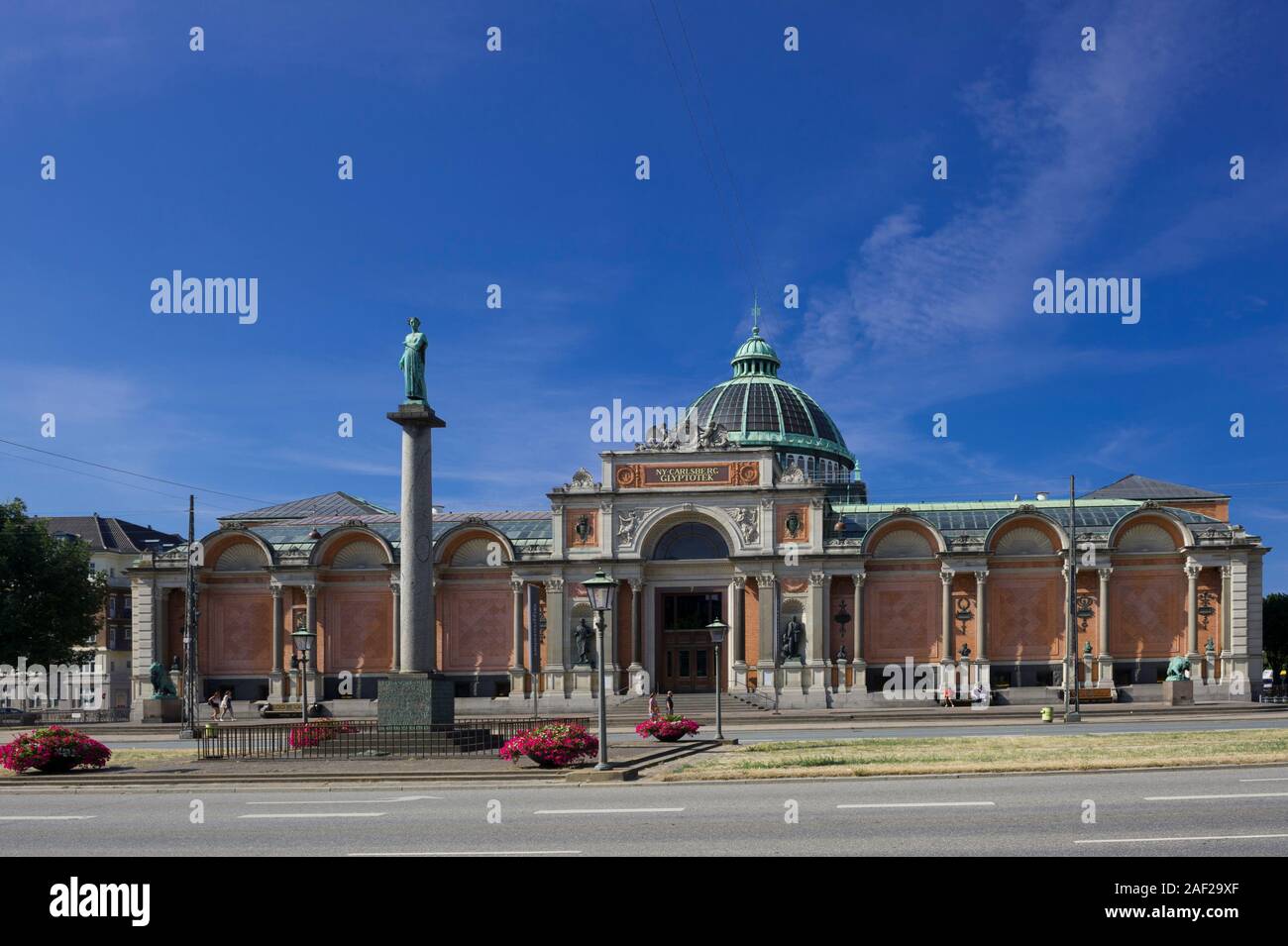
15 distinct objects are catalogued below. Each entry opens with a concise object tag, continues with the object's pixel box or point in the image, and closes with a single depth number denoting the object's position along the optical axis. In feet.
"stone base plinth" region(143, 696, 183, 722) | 178.09
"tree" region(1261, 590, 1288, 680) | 295.28
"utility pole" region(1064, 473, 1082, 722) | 173.33
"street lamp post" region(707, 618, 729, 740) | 137.80
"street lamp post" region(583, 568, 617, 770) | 86.84
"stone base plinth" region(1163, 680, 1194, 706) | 175.54
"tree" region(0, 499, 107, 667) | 220.23
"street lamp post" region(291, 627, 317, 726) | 217.13
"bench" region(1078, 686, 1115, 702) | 192.75
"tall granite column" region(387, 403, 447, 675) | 102.06
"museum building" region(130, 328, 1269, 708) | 210.59
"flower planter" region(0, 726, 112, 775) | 86.17
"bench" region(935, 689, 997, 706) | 189.88
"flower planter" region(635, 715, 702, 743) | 110.52
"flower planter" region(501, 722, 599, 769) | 80.84
